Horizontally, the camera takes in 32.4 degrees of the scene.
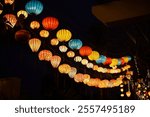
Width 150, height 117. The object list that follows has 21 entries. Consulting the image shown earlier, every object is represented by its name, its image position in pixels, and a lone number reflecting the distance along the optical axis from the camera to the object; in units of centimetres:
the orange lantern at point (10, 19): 727
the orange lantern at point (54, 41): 911
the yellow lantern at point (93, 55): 1001
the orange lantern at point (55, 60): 920
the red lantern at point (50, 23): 753
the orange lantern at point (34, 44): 795
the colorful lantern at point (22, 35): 745
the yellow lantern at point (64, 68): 1004
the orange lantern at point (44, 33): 861
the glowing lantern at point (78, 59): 1048
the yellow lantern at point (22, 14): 771
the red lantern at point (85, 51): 914
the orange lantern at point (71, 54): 998
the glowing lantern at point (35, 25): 806
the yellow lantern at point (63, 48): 968
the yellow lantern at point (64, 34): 795
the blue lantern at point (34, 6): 705
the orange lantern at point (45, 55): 906
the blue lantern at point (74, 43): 859
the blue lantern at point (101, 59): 1064
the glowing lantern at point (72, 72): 1109
